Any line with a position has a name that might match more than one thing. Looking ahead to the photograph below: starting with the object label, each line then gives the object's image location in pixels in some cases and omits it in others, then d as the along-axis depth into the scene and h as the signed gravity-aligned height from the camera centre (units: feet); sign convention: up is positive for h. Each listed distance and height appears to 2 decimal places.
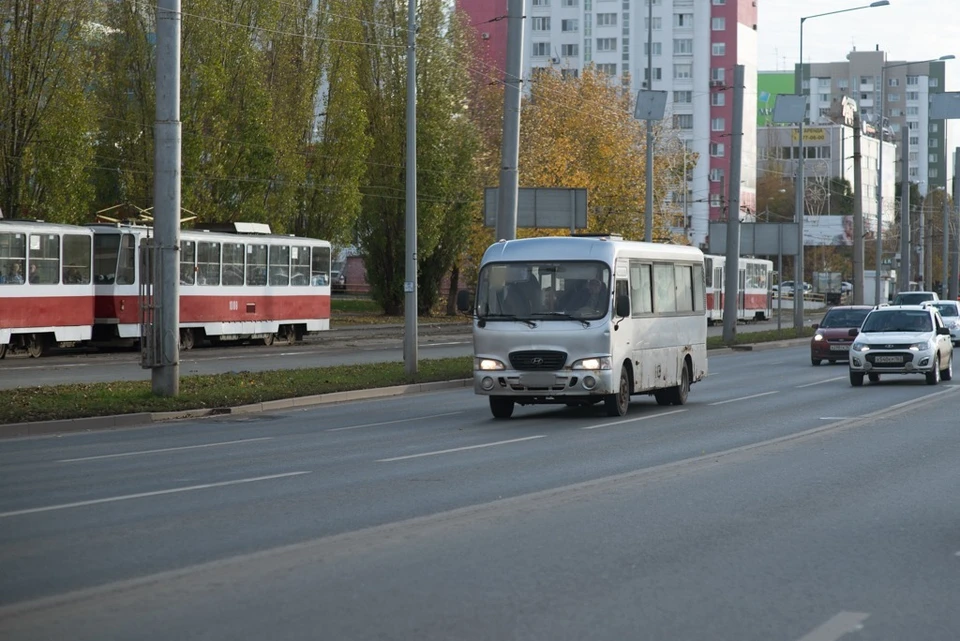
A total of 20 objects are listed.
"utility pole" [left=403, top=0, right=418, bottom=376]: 97.25 +5.05
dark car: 128.77 -2.57
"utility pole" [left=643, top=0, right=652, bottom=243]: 160.45 +11.74
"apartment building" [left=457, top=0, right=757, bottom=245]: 429.38 +73.96
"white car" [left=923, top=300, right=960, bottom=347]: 165.58 -1.00
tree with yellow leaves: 212.84 +21.72
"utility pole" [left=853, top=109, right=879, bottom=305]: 189.47 +10.57
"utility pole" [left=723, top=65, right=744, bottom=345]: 156.35 +7.88
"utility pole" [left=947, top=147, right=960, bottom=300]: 283.22 +8.98
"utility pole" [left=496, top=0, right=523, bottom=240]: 102.99 +10.58
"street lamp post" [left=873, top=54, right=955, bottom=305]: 233.76 +13.33
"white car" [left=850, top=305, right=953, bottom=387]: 98.84 -2.93
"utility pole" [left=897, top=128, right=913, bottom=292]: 226.17 +13.28
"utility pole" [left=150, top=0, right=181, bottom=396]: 75.36 +5.31
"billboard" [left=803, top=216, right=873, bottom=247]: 452.76 +22.57
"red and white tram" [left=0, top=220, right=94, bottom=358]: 117.29 +1.29
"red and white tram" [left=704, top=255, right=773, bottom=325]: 230.89 +2.56
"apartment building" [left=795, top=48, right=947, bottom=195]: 633.24 +81.55
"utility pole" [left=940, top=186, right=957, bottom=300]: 262.75 +10.29
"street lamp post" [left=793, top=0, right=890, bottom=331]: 184.42 +6.17
